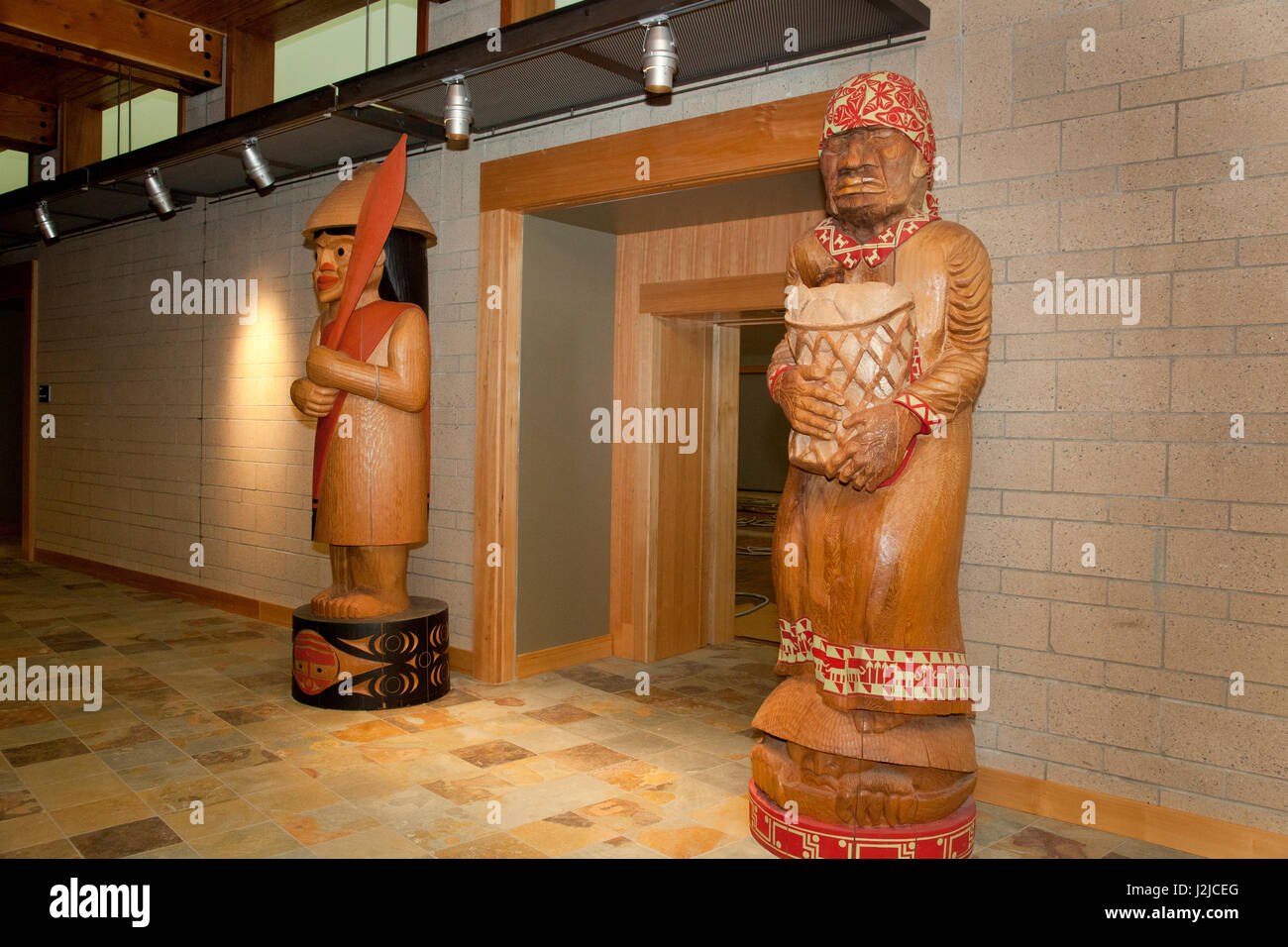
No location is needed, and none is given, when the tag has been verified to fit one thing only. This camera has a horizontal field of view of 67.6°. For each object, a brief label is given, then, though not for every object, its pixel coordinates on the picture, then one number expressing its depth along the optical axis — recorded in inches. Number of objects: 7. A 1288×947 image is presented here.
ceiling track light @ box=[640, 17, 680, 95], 137.9
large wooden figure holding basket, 106.1
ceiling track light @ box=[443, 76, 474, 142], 164.7
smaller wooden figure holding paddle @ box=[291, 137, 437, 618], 170.6
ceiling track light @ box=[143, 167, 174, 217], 230.8
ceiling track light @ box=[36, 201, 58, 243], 264.6
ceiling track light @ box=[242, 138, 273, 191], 205.2
